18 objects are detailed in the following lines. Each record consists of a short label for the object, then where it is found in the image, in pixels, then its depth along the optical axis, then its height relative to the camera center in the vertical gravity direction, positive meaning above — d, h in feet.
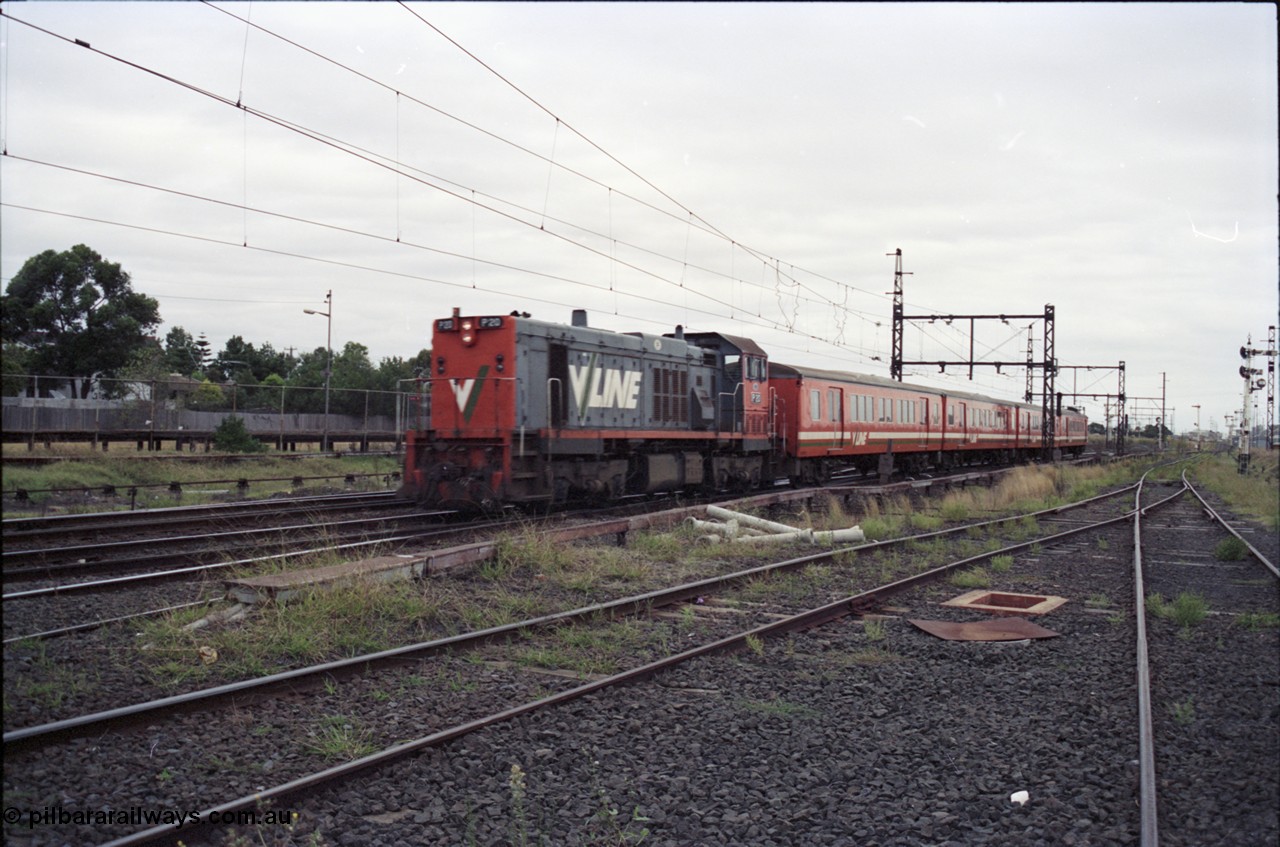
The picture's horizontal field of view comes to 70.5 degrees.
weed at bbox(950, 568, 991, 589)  35.68 -6.07
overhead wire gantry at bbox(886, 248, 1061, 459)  112.77 +10.50
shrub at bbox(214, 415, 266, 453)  90.79 -1.65
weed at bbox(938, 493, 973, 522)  63.16 -5.93
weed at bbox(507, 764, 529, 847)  13.47 -5.91
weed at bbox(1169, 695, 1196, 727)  19.12 -6.07
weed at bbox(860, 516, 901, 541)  50.07 -5.87
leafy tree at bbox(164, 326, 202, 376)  231.96 +20.33
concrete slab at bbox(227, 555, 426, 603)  25.77 -4.68
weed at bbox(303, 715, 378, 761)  16.43 -5.96
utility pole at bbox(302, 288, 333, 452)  103.30 +10.18
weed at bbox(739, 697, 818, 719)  19.30 -6.09
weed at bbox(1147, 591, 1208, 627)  29.09 -6.00
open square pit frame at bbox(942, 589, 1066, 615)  30.86 -6.20
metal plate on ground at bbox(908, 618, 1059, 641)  26.66 -6.15
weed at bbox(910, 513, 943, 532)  56.46 -6.14
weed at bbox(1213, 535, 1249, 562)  45.62 -6.16
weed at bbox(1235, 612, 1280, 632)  28.63 -6.15
